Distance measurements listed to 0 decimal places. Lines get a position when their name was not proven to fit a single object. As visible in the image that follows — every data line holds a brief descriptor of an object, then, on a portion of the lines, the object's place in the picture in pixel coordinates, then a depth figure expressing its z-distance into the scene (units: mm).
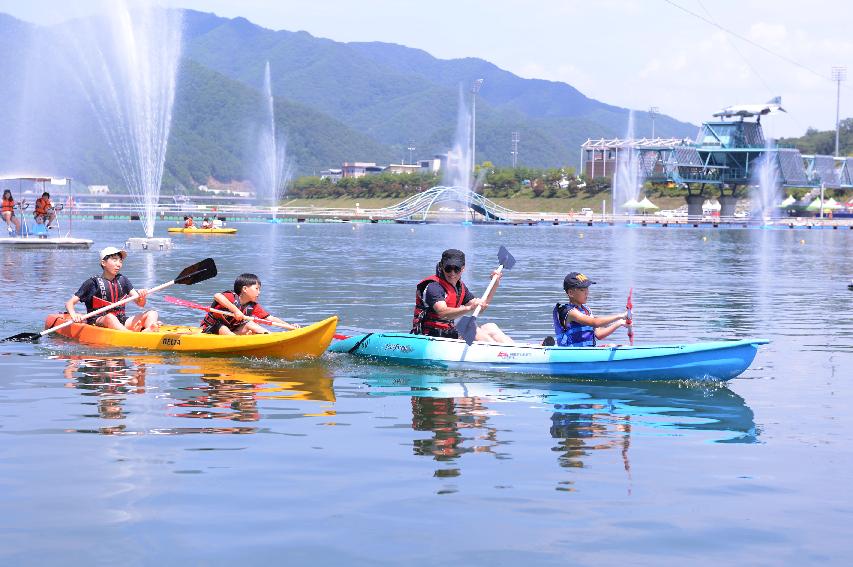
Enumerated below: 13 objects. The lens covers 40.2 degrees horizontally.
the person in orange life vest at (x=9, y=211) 49719
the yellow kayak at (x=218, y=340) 17719
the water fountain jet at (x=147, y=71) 61719
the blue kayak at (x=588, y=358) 15539
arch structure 146875
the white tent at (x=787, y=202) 156375
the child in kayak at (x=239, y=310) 18266
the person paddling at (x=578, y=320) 15898
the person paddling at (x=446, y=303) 16594
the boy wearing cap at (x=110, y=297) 19531
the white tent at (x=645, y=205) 147250
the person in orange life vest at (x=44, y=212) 52319
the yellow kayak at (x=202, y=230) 85188
